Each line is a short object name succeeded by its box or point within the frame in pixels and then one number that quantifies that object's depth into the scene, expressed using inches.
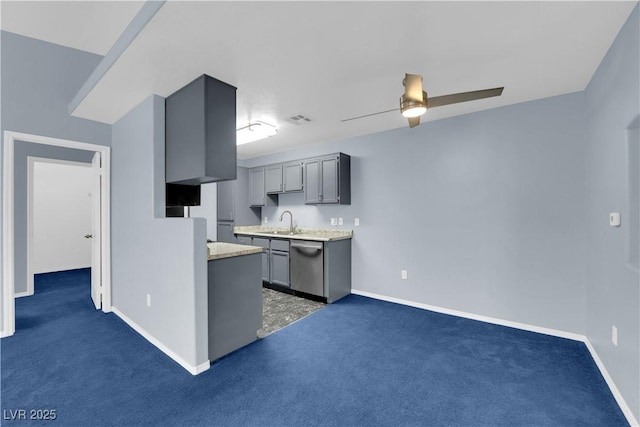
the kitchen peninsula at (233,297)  94.0
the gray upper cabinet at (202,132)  88.7
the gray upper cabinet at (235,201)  209.0
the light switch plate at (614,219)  72.3
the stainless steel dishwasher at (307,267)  152.3
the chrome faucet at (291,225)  189.8
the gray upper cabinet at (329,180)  162.9
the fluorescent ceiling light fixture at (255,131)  137.2
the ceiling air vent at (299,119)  129.4
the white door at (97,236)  140.1
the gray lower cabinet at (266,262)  178.4
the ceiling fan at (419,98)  69.8
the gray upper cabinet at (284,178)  183.4
